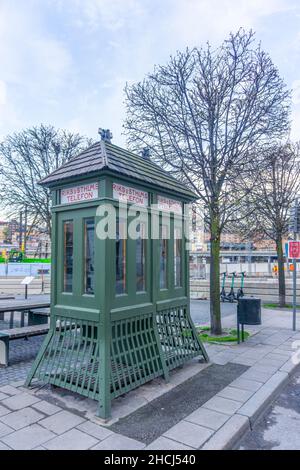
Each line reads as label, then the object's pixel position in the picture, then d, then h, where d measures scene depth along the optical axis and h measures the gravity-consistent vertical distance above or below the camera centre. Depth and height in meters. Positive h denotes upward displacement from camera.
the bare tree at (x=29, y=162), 16.30 +4.75
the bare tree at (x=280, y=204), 11.75 +1.69
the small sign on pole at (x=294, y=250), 8.34 -0.06
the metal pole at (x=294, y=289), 8.05 -1.11
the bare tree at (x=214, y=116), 7.02 +3.10
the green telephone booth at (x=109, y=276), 3.75 -0.36
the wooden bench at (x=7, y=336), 5.25 -1.49
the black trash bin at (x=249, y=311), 6.59 -1.36
